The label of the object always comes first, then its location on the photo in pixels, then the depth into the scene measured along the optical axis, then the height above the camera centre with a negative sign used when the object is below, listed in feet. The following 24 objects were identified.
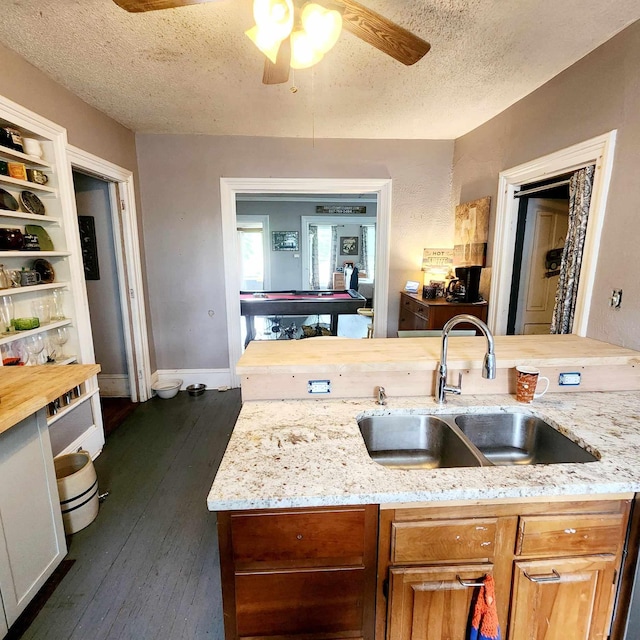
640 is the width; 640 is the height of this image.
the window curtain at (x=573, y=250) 6.55 +0.29
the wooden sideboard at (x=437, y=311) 9.74 -1.34
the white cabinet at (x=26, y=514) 4.20 -3.29
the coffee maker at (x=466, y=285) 10.12 -0.64
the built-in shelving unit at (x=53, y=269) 6.41 -0.15
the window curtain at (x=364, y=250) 27.17 +1.06
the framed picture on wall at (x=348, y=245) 26.96 +1.42
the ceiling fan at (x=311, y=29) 3.83 +2.87
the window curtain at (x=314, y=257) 25.98 +0.47
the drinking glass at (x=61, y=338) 7.74 -1.69
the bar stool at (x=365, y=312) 17.43 -2.44
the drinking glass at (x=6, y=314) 6.49 -0.99
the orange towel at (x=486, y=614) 3.21 -3.22
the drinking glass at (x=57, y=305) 7.74 -0.95
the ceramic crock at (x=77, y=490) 5.89 -3.92
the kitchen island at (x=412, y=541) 3.07 -2.54
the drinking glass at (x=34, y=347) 6.92 -1.69
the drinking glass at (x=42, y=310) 7.36 -1.02
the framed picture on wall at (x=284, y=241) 25.32 +1.61
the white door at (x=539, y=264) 9.29 +0.01
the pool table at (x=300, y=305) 16.24 -1.99
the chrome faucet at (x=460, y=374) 4.04 -1.22
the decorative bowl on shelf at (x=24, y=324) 6.66 -1.19
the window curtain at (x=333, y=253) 26.66 +0.79
